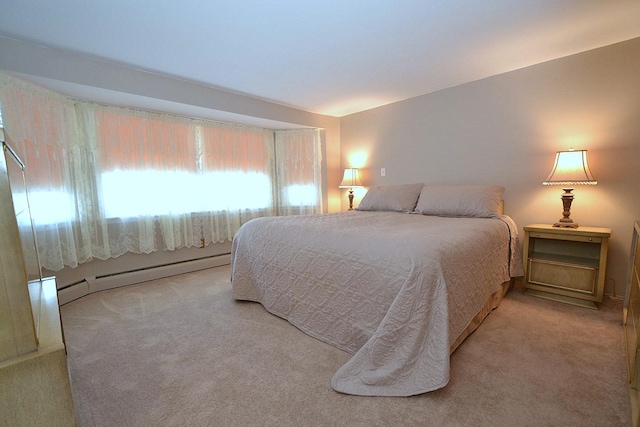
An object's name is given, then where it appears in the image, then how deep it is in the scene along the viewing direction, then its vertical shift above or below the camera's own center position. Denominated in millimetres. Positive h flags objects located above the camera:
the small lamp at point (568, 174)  2229 +39
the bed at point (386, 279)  1333 -594
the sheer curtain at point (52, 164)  2107 +254
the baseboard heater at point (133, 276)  2527 -938
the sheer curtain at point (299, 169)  4234 +272
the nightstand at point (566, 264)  2105 -695
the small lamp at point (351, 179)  4047 +96
